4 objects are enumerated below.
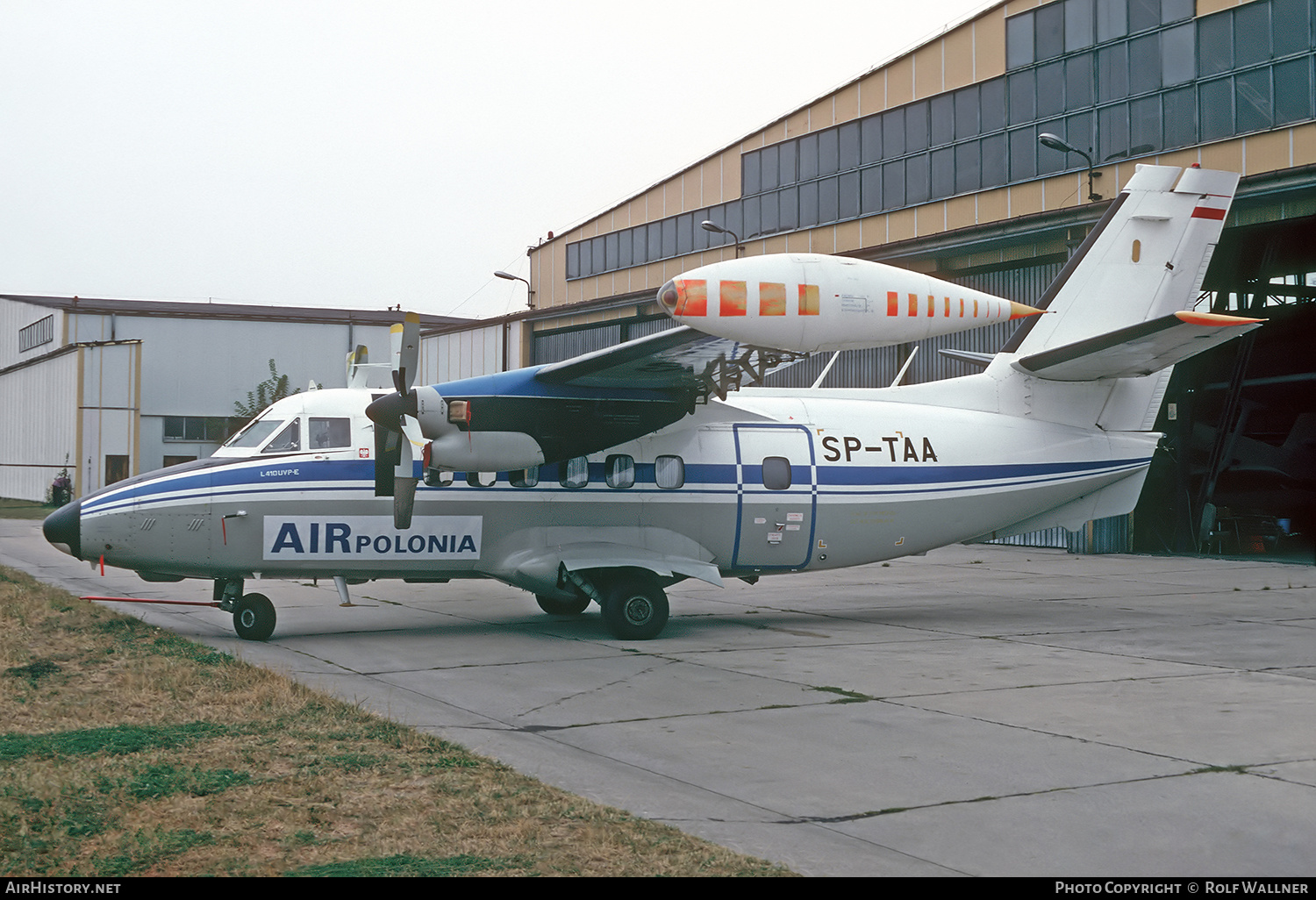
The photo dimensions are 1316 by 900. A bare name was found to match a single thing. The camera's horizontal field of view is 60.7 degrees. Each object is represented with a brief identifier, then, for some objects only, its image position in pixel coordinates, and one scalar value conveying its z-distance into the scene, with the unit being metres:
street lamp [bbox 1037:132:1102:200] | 23.53
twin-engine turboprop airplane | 12.87
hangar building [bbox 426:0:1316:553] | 23.44
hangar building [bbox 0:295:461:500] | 53.31
